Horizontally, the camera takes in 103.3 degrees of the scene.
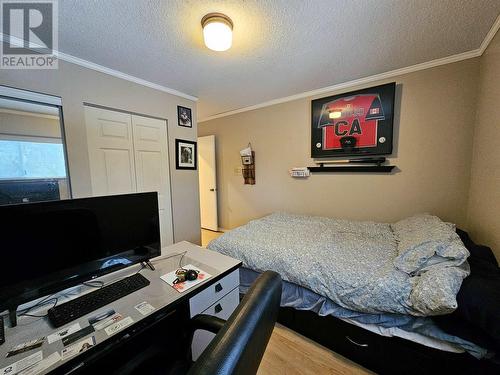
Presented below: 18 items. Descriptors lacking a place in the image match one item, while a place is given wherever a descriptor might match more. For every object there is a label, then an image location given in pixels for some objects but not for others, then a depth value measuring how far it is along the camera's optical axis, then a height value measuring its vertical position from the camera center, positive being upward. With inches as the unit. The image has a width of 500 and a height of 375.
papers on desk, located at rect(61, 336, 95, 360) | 28.2 -25.6
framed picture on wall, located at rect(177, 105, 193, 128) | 115.3 +32.4
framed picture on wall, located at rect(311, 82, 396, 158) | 96.7 +24.2
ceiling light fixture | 57.8 +41.9
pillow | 49.5 -22.1
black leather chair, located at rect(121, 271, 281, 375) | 14.6 -14.1
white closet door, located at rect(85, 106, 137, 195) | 85.7 +9.8
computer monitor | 34.6 -14.1
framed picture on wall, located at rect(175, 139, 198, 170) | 115.2 +10.2
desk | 29.4 -25.6
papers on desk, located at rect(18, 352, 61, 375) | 26.0 -25.9
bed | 43.0 -32.4
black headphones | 45.5 -24.3
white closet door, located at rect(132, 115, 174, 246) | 100.7 +5.1
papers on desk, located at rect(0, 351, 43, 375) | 26.1 -25.9
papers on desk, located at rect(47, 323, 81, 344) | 31.0 -25.8
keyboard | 35.0 -25.0
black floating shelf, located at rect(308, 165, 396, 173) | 97.8 +0.0
